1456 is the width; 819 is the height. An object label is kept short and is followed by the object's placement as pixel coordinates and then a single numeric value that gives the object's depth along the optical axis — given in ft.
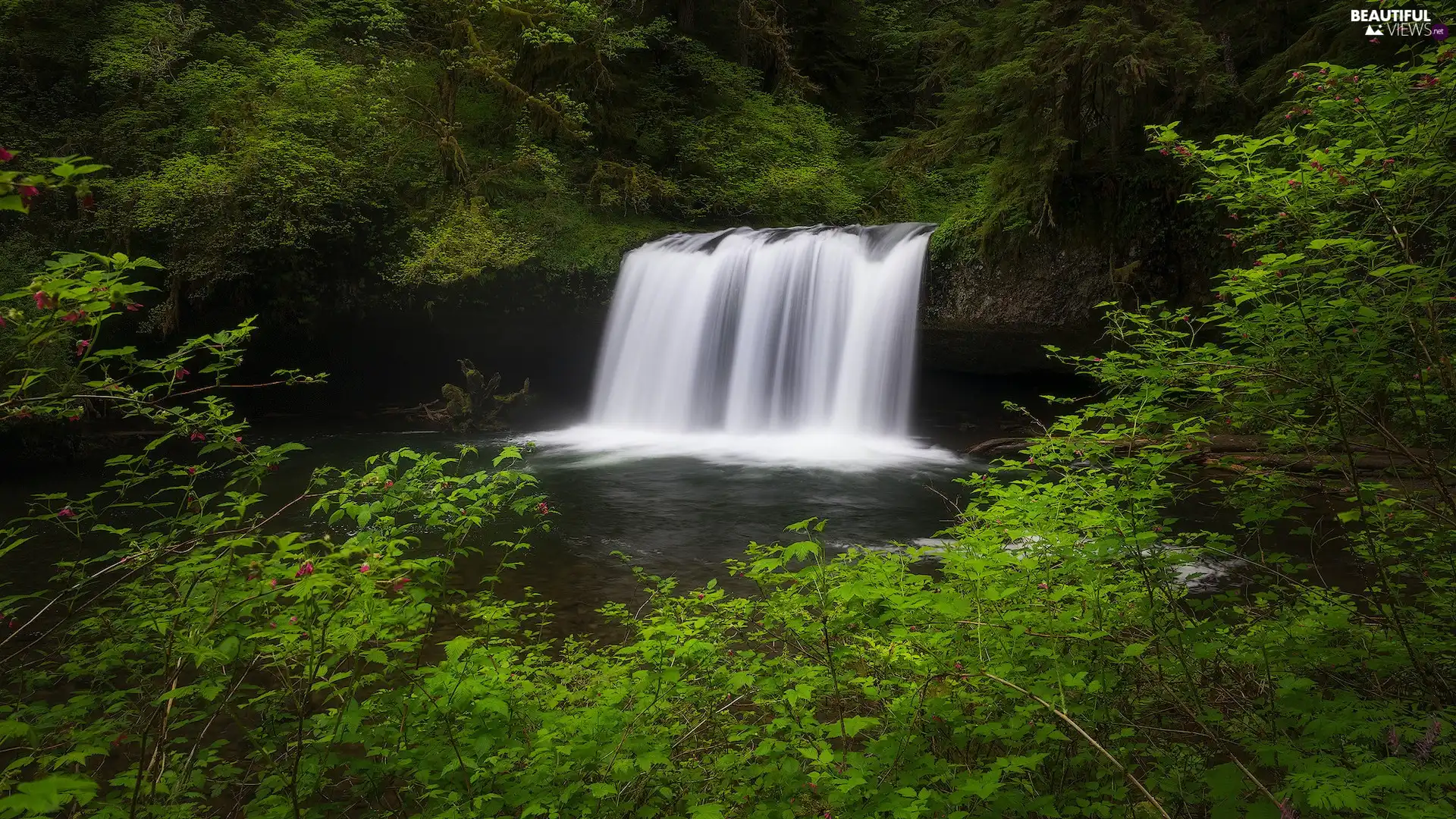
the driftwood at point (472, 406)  44.88
